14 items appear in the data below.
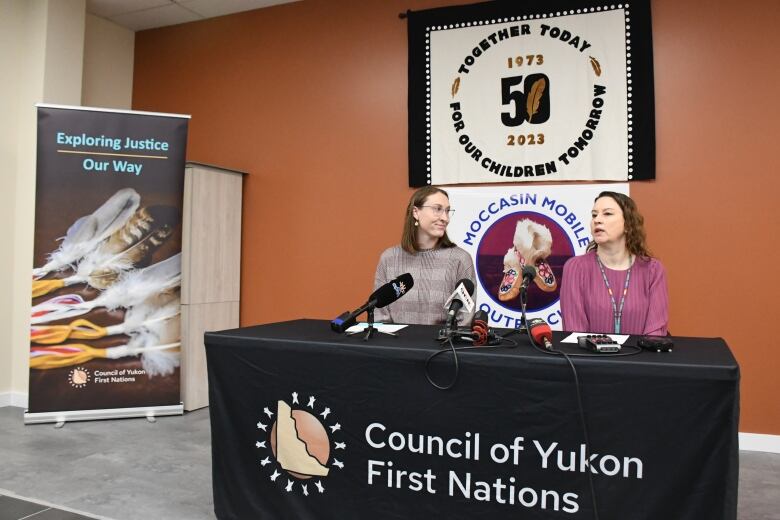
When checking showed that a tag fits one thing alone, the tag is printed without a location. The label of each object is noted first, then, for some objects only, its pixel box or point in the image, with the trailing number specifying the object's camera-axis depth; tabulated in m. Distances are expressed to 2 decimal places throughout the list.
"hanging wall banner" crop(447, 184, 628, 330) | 3.52
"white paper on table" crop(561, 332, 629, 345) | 1.77
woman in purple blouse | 2.17
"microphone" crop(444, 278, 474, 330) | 1.81
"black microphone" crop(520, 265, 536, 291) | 1.68
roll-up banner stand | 3.54
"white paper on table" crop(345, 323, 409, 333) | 2.07
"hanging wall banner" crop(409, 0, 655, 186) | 3.38
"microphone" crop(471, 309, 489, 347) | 1.74
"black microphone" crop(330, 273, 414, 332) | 1.86
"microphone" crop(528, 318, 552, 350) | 1.64
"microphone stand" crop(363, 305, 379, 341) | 1.87
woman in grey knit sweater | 2.51
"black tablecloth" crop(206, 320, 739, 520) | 1.43
